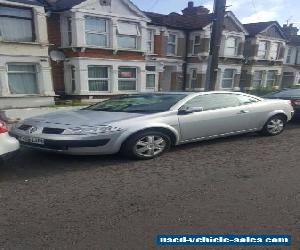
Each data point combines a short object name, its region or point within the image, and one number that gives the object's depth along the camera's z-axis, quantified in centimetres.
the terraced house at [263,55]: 2427
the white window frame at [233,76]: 2340
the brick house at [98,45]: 1499
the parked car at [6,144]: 402
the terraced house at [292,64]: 2927
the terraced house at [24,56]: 1296
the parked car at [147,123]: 464
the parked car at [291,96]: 873
